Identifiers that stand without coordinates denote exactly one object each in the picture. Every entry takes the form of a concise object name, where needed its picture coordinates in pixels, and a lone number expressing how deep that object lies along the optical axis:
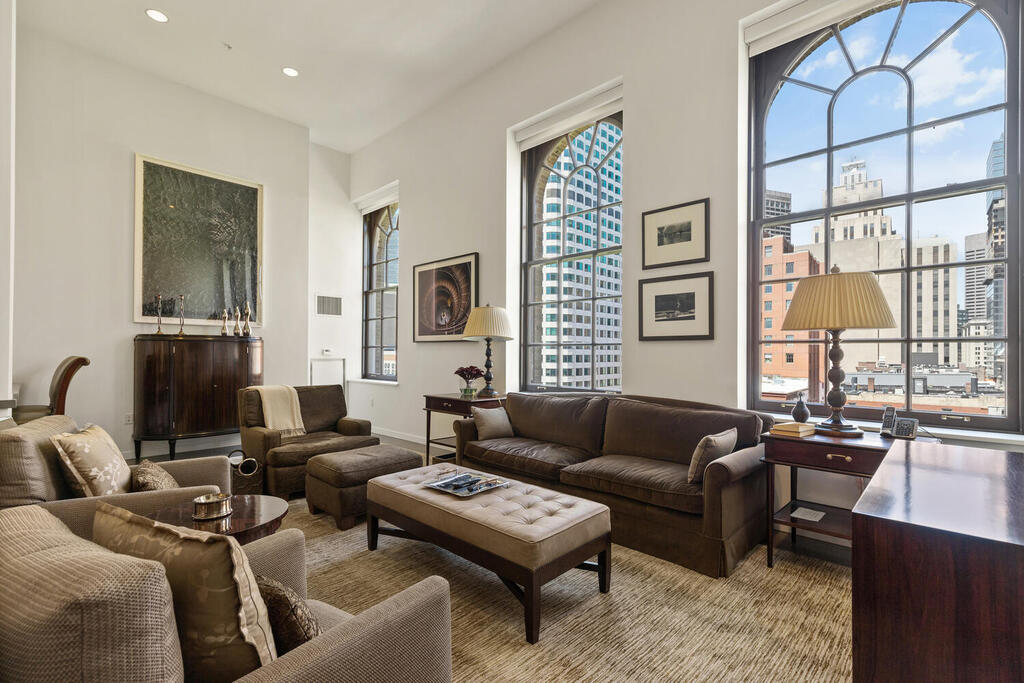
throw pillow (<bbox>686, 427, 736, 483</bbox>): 2.47
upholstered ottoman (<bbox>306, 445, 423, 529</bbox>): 3.03
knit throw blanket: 3.94
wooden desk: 0.80
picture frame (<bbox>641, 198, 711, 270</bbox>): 3.36
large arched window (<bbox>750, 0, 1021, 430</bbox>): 2.49
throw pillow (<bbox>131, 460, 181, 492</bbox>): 1.97
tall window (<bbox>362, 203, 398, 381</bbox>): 6.54
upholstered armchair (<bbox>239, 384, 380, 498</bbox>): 3.54
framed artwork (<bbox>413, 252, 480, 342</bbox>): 5.04
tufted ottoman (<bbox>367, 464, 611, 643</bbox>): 1.90
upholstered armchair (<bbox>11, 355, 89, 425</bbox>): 3.56
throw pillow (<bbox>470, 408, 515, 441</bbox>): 3.78
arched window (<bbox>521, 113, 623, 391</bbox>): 4.13
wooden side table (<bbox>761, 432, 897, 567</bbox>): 2.23
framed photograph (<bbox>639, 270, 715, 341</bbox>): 3.34
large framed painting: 4.90
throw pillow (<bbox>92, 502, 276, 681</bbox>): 0.81
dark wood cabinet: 4.53
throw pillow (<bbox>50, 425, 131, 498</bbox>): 1.77
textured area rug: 1.72
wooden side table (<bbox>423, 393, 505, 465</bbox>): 4.26
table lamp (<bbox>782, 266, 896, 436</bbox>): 2.29
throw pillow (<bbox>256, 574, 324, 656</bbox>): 0.94
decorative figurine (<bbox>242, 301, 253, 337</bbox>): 5.33
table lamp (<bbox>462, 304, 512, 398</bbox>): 4.24
